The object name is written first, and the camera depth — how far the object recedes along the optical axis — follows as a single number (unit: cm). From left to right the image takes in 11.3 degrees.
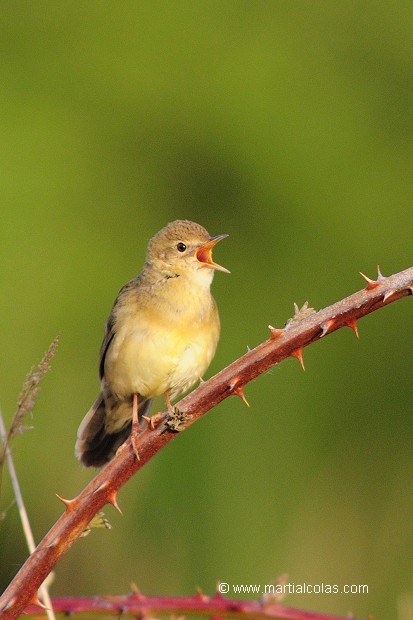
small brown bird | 710
